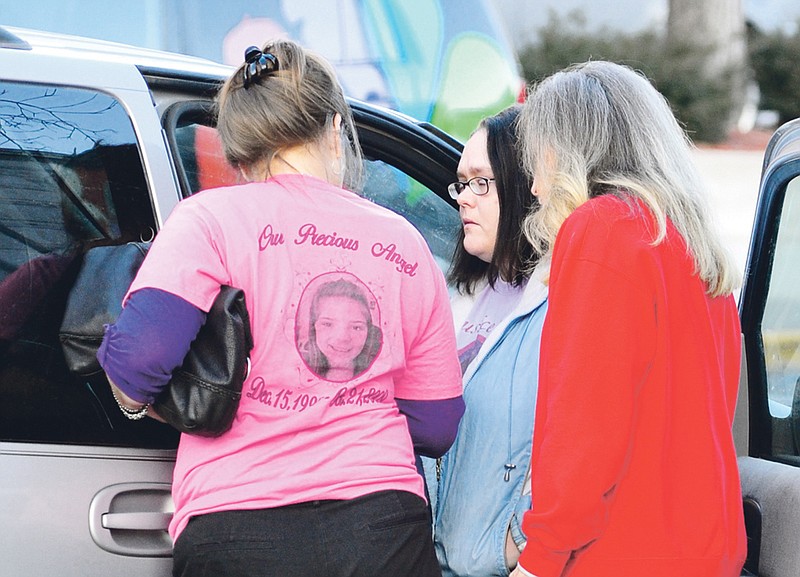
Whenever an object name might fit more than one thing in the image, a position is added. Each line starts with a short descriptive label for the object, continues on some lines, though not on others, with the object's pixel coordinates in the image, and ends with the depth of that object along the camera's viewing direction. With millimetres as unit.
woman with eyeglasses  5616
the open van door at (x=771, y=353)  5796
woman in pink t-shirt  5283
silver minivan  5437
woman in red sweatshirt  5352
